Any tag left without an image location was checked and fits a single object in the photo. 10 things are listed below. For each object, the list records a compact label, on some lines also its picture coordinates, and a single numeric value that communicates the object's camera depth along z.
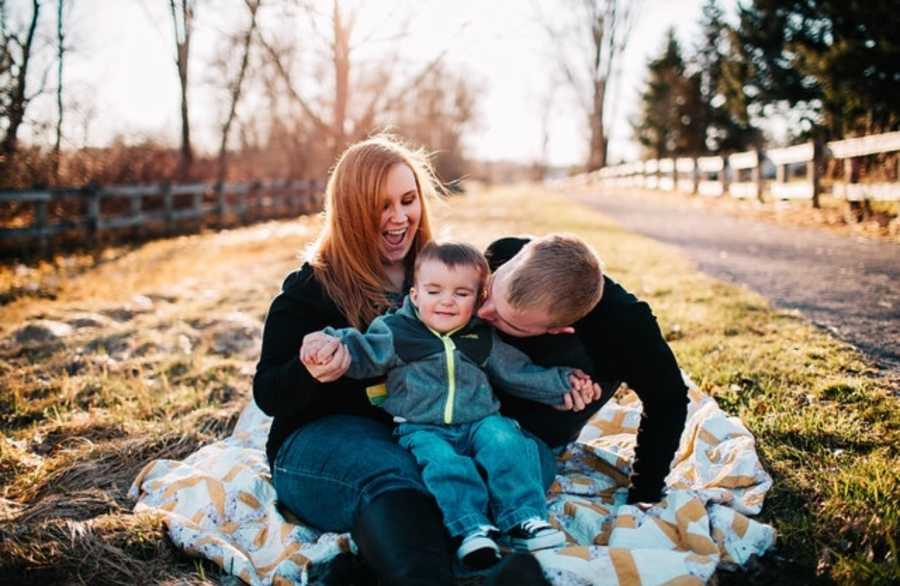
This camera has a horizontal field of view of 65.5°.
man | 2.20
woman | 1.89
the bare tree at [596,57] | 28.69
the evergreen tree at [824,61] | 11.98
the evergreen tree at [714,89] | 23.89
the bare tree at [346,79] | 12.01
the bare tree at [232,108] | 17.36
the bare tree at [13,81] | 12.88
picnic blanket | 1.96
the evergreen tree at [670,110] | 24.47
